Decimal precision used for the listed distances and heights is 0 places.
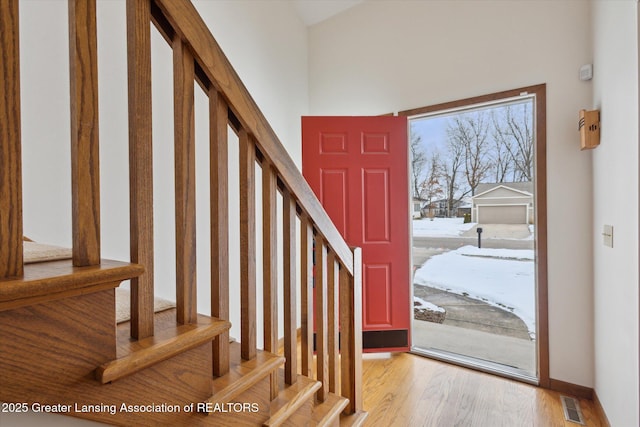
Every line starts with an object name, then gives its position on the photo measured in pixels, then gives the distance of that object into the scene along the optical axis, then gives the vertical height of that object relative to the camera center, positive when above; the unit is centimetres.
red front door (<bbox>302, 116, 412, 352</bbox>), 279 +13
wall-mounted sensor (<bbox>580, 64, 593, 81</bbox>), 205 +90
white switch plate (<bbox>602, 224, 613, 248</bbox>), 169 -13
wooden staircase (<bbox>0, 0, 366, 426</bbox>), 49 -12
